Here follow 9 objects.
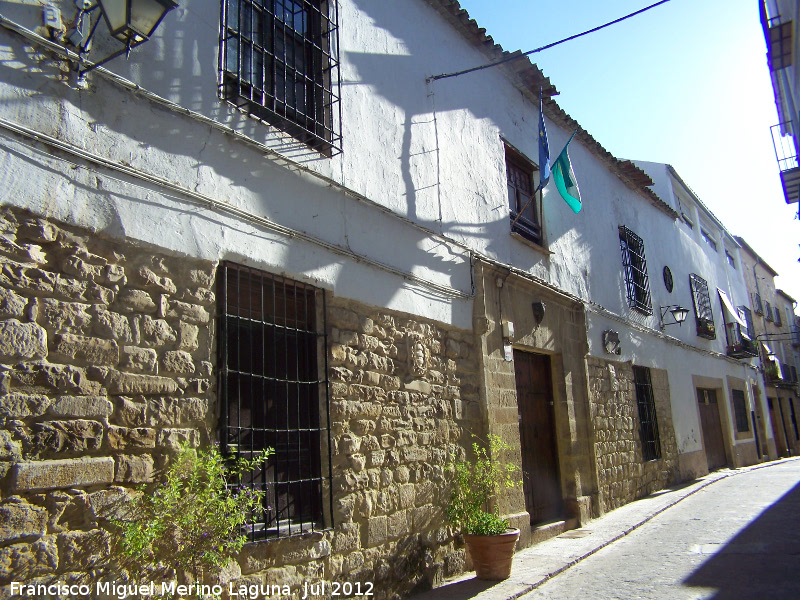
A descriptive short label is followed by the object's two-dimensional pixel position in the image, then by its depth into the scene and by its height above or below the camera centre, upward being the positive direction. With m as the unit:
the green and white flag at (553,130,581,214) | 7.88 +3.10
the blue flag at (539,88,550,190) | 7.31 +3.13
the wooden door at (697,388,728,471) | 13.28 -0.07
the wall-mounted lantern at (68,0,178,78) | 3.23 +2.22
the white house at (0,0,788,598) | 3.02 +1.11
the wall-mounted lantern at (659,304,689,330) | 11.88 +2.09
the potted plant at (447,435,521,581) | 5.04 -0.64
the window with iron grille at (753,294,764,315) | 20.95 +3.84
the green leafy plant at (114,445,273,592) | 3.04 -0.31
